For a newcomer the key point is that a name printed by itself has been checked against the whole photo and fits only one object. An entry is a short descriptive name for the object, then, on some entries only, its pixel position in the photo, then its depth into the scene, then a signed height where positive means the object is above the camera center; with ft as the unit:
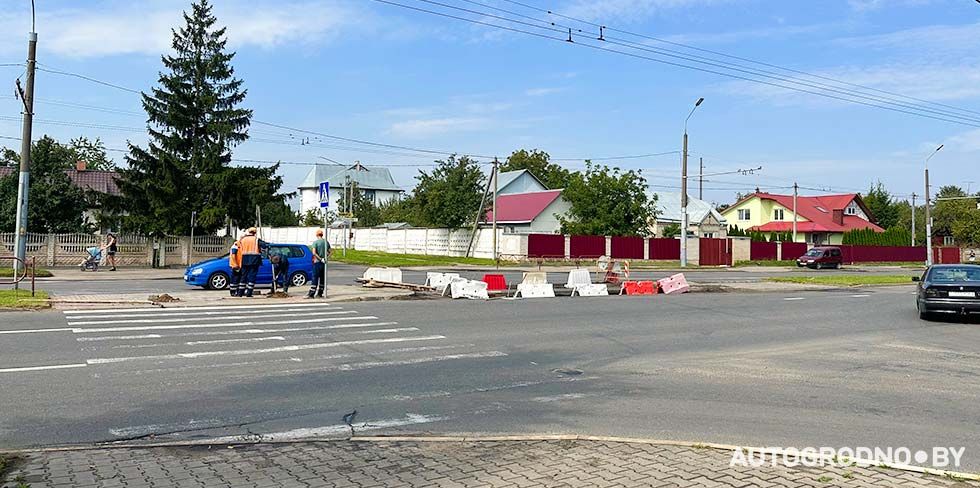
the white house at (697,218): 246.68 +14.44
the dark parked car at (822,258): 185.37 +1.43
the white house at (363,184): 454.81 +45.03
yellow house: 276.62 +18.43
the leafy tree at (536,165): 324.60 +41.25
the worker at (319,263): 65.21 -0.41
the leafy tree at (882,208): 359.87 +26.50
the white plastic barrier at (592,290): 76.28 -2.86
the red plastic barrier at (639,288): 80.07 -2.73
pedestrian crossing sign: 66.24 +5.53
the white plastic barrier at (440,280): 72.18 -1.94
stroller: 107.24 -0.75
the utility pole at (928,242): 169.35 +4.96
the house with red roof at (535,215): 200.95 +12.28
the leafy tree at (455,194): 178.29 +15.32
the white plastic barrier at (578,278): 79.15 -1.74
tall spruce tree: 121.60 +16.58
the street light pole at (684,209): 147.63 +10.29
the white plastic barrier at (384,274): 77.36 -1.59
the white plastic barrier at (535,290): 72.49 -2.79
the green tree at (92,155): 292.81 +39.01
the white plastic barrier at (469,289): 69.26 -2.63
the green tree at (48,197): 123.13 +9.44
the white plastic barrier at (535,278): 74.13 -1.69
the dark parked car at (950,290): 56.03 -1.83
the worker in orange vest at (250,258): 63.98 -0.05
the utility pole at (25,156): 78.84 +10.40
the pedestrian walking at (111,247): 108.88 +1.25
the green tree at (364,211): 297.33 +18.66
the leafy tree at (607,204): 179.01 +13.57
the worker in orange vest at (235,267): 64.13 -0.81
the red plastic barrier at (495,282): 73.56 -2.09
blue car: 71.87 -1.23
